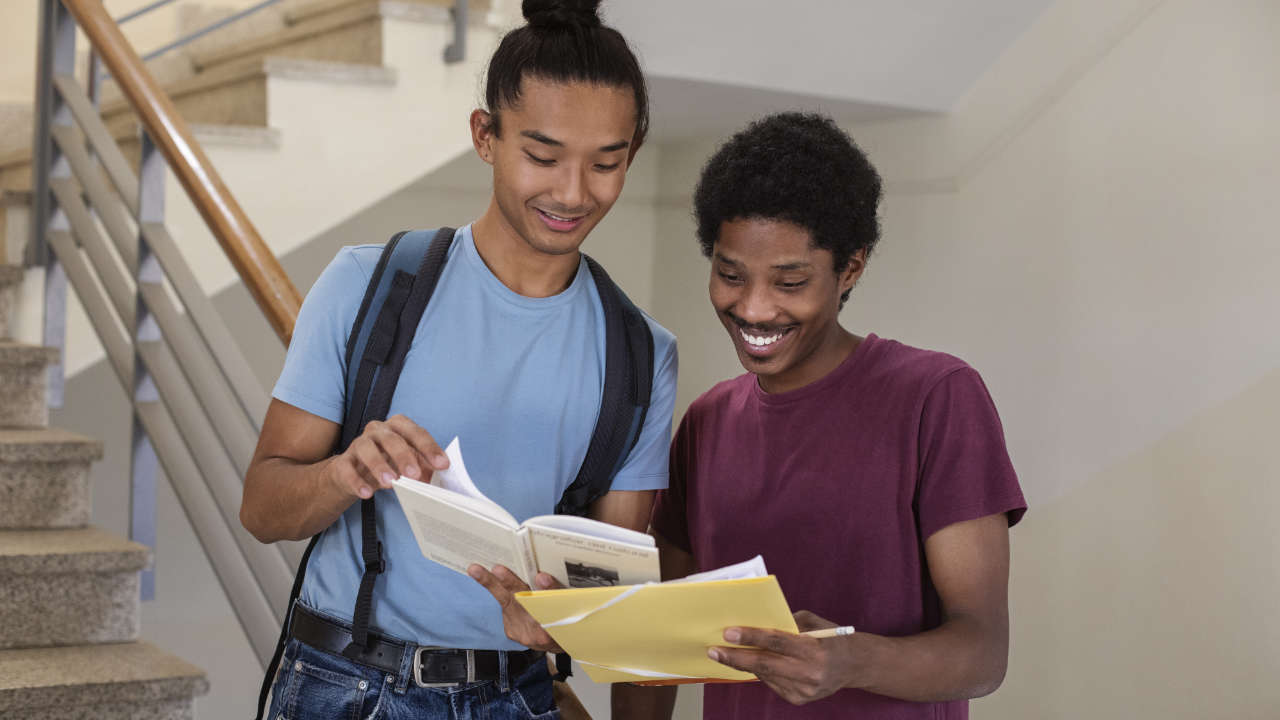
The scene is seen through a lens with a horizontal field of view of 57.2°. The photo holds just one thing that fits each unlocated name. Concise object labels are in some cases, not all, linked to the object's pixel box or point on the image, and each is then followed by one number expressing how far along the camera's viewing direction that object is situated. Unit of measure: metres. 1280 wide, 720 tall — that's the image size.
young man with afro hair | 1.16
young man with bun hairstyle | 1.20
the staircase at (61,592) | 2.04
